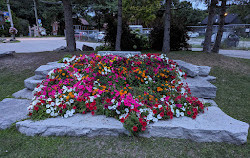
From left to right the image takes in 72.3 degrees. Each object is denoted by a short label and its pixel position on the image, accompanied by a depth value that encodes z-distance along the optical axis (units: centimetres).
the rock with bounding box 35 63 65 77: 407
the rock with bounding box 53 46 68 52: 822
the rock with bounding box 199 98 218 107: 325
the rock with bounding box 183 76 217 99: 349
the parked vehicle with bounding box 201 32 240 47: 1361
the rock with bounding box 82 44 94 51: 950
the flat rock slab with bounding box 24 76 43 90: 380
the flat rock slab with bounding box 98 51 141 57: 514
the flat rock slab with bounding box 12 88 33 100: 358
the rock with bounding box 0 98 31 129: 252
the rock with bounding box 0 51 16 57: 663
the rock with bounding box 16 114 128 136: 229
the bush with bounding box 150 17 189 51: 870
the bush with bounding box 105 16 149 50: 902
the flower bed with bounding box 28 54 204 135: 250
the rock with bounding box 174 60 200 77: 413
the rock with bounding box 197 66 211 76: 479
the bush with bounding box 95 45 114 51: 911
